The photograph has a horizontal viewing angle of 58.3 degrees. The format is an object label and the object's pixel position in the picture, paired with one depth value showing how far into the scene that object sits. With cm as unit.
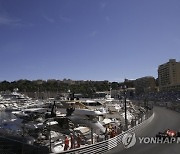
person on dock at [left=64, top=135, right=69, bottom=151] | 1111
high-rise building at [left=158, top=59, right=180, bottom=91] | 8302
